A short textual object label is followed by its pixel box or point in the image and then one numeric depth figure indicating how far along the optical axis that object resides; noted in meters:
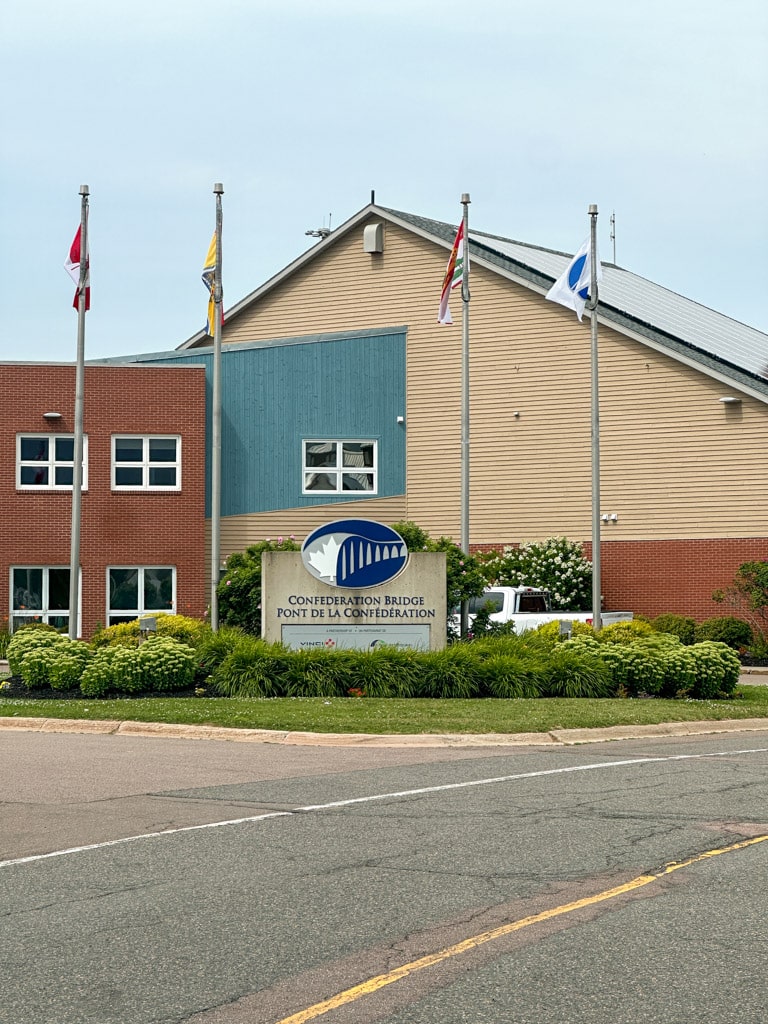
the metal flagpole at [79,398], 25.20
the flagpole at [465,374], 28.46
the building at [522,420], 33.38
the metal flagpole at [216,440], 26.64
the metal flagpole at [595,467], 27.05
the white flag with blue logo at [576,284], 27.84
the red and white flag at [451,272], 28.61
